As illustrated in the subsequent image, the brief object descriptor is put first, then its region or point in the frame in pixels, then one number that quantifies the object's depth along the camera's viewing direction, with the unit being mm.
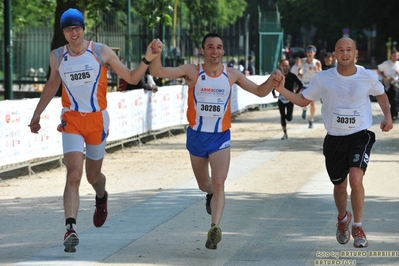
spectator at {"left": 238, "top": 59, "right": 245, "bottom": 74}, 33962
